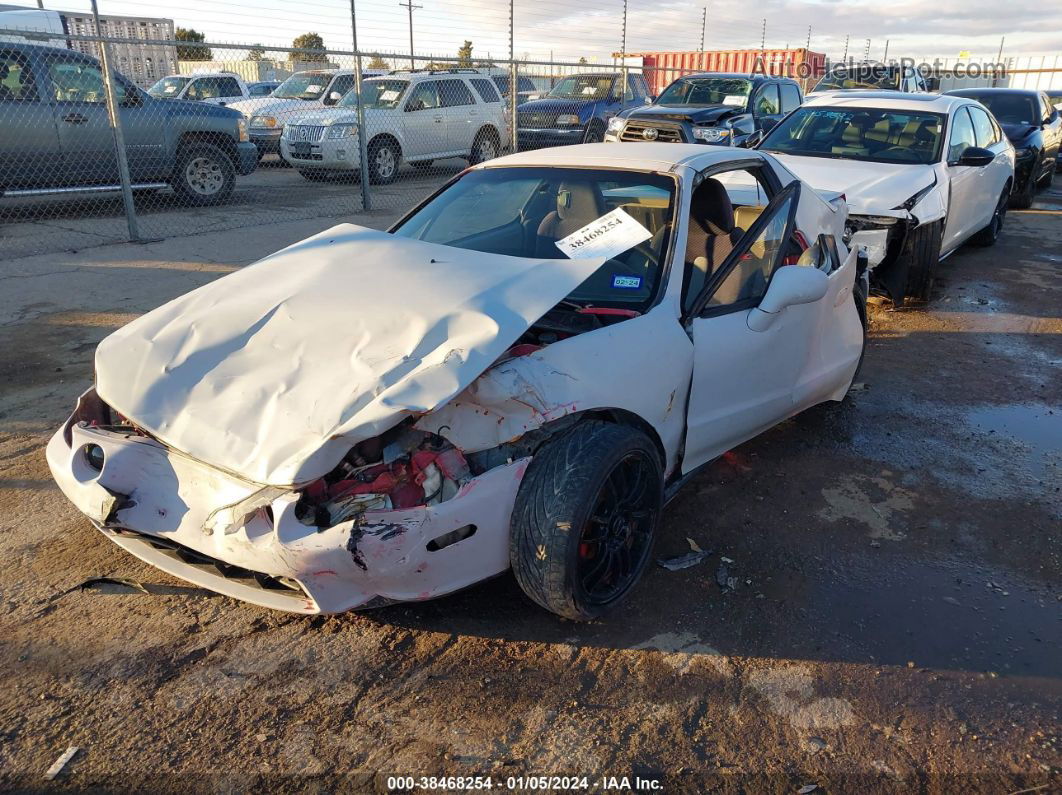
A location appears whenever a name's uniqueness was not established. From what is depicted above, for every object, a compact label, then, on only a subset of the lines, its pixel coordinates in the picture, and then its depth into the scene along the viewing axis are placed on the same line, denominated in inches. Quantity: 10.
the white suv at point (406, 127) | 507.5
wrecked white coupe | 95.7
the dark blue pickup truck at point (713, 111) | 457.1
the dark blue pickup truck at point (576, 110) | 593.9
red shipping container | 1169.4
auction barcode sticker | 134.3
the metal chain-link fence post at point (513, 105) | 488.9
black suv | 478.0
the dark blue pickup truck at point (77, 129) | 354.3
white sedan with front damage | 258.8
